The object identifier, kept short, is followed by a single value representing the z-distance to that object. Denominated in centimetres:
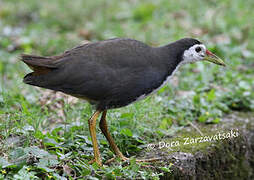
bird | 754
